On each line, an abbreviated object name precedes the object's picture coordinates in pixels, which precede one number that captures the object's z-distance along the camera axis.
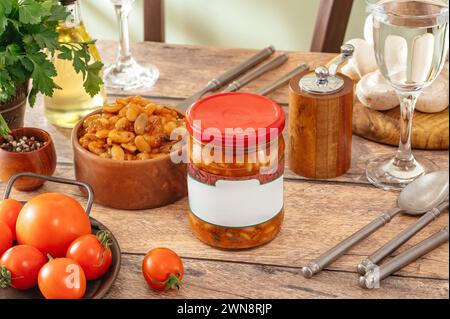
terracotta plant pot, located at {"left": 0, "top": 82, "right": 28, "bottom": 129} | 1.23
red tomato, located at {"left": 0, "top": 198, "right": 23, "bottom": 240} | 1.06
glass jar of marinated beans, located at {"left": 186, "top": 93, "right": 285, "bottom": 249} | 1.05
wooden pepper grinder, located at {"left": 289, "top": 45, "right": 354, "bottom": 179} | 1.16
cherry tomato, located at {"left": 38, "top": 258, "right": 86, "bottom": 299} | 0.99
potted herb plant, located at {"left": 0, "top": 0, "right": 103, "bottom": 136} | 1.15
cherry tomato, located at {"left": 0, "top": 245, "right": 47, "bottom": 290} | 1.01
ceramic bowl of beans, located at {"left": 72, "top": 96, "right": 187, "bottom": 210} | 1.14
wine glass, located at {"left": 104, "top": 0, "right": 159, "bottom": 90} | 1.38
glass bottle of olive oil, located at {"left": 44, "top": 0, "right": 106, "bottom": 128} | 1.27
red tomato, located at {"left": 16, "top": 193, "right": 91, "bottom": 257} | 1.03
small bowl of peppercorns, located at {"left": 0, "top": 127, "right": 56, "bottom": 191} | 1.17
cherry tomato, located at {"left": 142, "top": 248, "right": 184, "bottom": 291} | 1.02
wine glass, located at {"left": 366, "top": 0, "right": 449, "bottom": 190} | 1.10
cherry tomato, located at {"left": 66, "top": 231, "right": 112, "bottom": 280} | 1.01
